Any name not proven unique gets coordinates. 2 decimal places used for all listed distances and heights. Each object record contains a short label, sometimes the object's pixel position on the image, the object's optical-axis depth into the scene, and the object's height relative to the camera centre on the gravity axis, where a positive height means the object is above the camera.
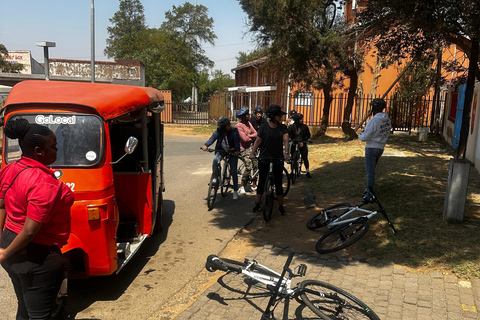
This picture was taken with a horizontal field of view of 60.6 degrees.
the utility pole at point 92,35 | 20.30 +2.94
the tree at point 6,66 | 37.44 +2.46
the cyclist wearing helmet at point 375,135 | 6.96 -0.59
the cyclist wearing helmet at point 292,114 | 10.40 -0.39
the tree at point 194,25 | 55.81 +9.64
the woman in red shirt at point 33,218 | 2.71 -0.84
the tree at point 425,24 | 6.79 +1.52
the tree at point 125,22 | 69.62 +12.34
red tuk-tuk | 4.17 -0.60
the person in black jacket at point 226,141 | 8.26 -0.89
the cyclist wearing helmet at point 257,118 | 10.45 -0.52
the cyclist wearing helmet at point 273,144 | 7.21 -0.81
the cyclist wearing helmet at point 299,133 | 10.31 -0.86
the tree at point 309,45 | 16.06 +2.14
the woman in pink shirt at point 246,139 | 9.32 -0.95
